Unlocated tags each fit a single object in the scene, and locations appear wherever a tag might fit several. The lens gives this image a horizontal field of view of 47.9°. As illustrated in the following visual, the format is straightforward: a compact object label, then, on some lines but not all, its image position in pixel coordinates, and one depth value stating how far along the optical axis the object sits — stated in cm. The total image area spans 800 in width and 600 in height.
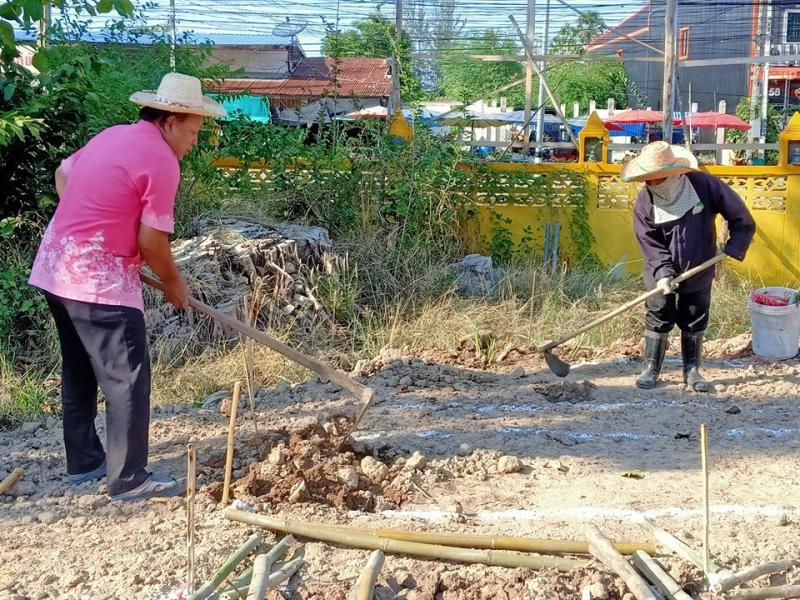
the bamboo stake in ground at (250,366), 450
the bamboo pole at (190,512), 302
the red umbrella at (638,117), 2394
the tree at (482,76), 3247
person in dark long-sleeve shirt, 579
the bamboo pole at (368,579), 304
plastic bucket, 661
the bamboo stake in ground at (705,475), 306
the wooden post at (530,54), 1187
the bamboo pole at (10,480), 411
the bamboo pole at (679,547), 329
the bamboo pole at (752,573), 318
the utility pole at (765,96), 2385
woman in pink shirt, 370
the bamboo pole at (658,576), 315
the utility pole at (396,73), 1059
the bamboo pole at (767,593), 316
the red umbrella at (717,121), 2283
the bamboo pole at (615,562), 309
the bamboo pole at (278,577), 310
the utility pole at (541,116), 1524
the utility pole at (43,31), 713
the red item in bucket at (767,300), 673
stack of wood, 675
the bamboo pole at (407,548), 335
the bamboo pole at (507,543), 344
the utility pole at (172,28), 852
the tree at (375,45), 960
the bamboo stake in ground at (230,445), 363
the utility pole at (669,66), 1088
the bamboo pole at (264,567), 297
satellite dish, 1555
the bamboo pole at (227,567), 300
